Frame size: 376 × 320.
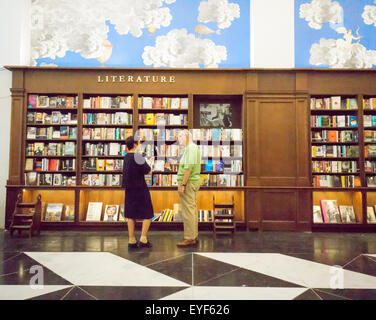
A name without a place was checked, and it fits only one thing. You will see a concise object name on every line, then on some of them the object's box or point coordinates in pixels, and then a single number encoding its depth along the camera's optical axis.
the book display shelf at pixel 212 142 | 4.62
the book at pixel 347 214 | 4.63
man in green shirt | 3.44
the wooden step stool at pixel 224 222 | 4.23
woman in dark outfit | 3.35
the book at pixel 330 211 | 4.61
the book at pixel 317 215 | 4.62
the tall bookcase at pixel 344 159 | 4.59
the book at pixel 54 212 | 4.67
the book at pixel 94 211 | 4.71
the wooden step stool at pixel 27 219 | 4.08
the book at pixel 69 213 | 4.68
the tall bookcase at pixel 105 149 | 4.64
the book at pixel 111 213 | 4.68
